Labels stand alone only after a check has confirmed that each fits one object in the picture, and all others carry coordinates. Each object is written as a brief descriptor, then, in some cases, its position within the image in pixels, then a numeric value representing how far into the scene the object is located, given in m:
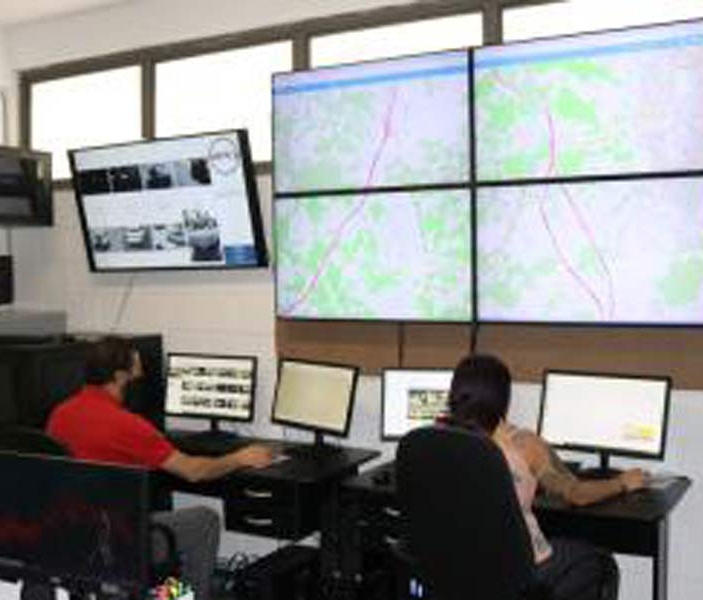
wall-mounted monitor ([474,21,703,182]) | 3.36
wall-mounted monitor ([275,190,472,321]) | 3.81
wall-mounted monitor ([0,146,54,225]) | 4.90
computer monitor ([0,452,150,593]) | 1.82
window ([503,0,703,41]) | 3.73
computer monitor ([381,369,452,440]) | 3.84
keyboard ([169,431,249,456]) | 4.16
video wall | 3.40
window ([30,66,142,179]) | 5.18
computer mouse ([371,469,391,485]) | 3.51
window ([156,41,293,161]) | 4.66
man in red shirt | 3.57
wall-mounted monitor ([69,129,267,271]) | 4.38
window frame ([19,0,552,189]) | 4.09
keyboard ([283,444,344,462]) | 3.98
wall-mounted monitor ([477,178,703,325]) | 3.38
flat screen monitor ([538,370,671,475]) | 3.35
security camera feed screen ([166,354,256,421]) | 4.40
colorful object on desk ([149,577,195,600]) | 1.96
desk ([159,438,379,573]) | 3.67
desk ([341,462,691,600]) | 2.96
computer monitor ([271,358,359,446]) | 4.00
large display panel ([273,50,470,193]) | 3.80
